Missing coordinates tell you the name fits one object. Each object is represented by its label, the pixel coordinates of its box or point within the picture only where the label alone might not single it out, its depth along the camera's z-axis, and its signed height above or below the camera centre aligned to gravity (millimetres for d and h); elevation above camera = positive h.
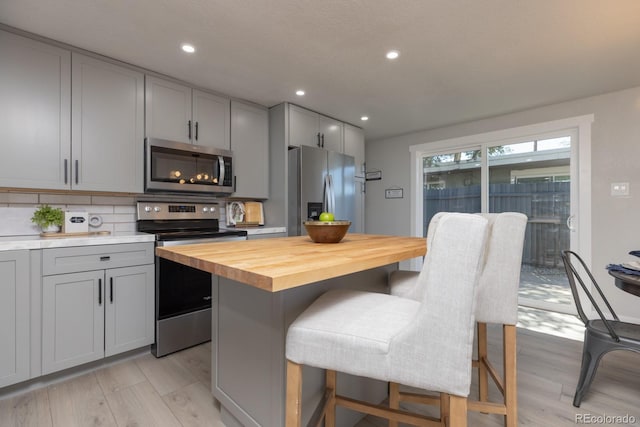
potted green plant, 2080 -43
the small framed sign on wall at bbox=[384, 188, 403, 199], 4570 +301
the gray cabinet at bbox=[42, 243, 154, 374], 1850 -614
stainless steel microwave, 2461 +395
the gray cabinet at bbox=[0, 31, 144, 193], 1919 +653
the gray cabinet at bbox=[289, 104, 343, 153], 3227 +959
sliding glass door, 3271 +244
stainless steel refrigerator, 3119 +302
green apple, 1507 -24
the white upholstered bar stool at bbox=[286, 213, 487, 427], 741 -343
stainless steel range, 2246 -607
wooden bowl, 1442 -88
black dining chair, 1513 -660
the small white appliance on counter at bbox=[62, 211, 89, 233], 2221 -78
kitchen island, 875 -373
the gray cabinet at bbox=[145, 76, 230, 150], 2500 +885
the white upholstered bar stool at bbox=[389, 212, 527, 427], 1302 -348
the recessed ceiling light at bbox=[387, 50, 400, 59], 2178 +1177
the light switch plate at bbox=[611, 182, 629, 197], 2844 +231
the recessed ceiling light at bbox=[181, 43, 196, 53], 2104 +1179
